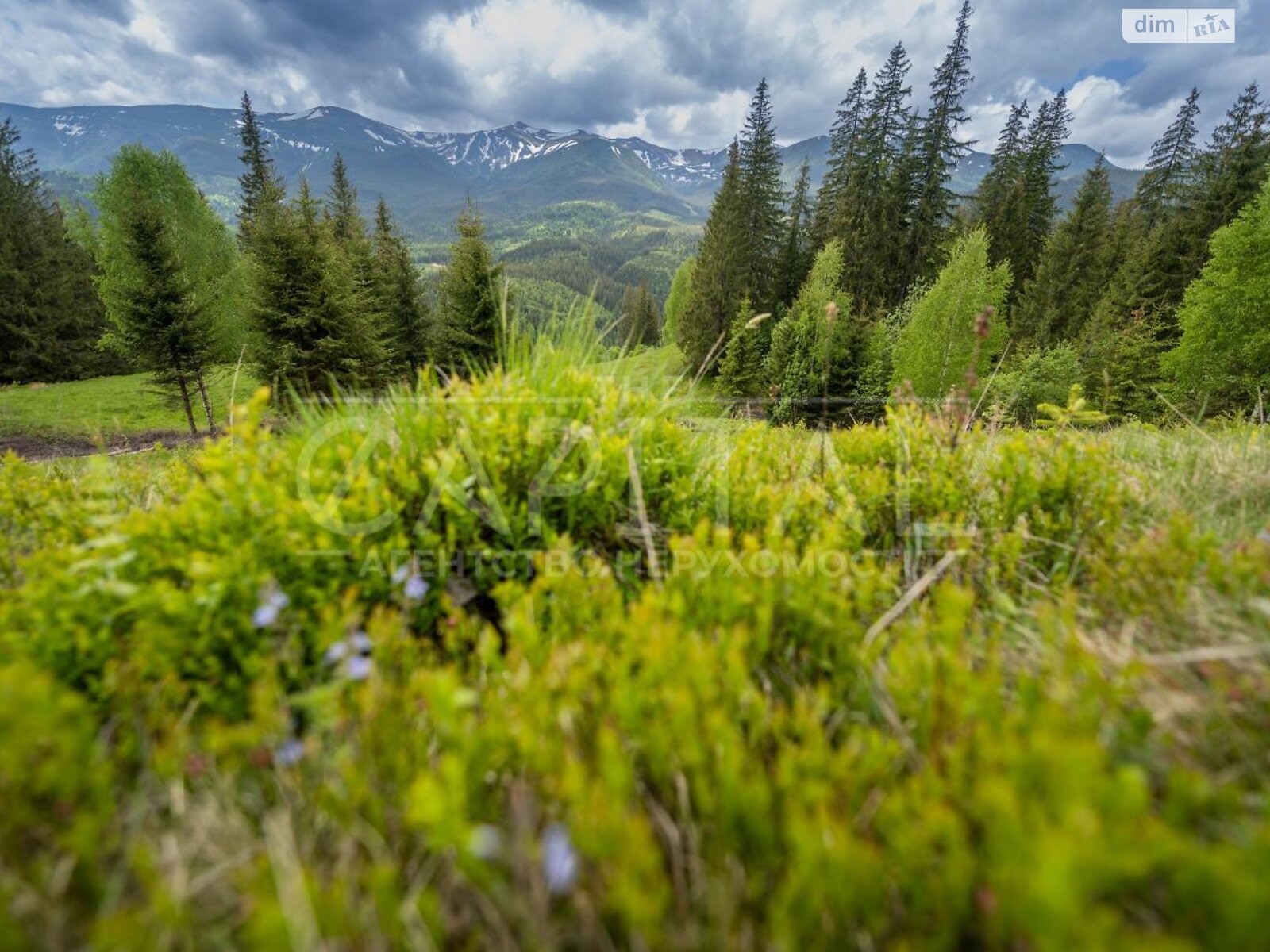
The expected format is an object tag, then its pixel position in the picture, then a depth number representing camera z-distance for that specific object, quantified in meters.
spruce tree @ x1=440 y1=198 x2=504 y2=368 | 23.92
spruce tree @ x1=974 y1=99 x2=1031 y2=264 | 40.44
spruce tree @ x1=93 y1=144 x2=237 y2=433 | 20.44
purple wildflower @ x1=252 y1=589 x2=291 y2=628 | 1.55
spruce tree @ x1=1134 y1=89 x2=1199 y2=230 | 37.38
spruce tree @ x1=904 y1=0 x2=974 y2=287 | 38.03
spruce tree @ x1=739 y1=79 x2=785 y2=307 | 41.03
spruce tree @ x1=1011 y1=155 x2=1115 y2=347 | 37.16
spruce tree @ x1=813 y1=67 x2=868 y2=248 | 41.91
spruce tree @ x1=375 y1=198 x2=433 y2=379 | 30.00
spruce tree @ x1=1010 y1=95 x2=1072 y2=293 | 40.22
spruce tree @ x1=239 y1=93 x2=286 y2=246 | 40.44
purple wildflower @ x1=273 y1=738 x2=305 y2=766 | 1.29
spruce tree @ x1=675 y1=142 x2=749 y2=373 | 40.75
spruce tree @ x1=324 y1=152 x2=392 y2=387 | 21.55
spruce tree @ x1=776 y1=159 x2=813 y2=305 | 44.91
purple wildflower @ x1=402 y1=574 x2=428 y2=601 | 1.81
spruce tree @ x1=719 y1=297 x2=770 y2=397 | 34.81
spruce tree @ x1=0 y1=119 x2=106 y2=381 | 35.50
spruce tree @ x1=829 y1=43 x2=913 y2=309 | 39.22
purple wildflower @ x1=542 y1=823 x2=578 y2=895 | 0.96
